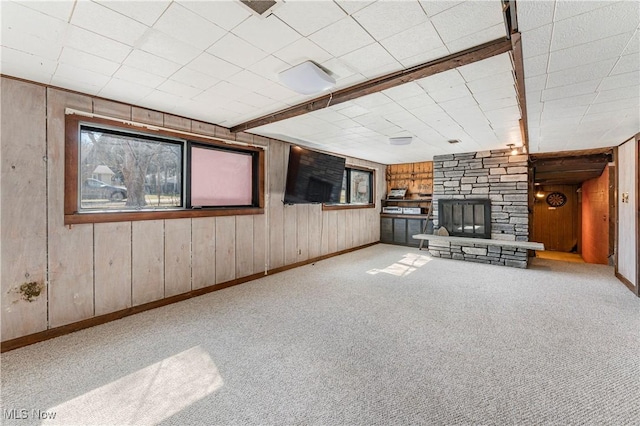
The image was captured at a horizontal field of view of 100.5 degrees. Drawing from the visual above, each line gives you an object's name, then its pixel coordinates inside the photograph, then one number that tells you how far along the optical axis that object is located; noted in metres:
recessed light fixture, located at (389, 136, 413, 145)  4.15
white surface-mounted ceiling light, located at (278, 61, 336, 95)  2.00
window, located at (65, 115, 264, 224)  2.65
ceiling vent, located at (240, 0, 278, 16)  1.38
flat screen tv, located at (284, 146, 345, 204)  4.42
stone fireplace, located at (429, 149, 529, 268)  5.05
